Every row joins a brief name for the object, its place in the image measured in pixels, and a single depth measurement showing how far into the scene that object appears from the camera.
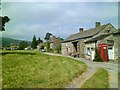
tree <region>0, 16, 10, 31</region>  9.39
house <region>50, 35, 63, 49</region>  35.48
